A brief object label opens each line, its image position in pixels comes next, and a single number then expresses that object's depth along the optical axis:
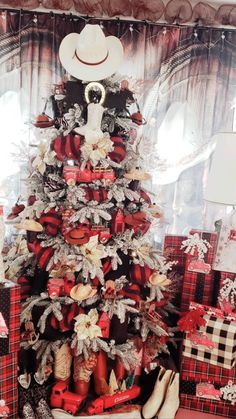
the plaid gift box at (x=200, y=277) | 2.46
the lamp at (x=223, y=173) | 2.03
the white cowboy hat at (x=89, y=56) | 2.13
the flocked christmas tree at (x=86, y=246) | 2.14
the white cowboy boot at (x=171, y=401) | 2.20
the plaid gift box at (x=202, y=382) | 2.28
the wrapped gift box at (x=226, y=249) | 2.45
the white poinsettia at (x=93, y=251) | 2.15
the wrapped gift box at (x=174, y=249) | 2.61
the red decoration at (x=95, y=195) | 2.13
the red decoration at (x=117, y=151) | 2.18
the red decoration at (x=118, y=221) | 2.19
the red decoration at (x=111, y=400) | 2.18
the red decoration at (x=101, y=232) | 2.17
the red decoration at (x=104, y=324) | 2.21
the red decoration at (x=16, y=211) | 2.40
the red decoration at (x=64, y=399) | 2.18
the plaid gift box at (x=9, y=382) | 2.00
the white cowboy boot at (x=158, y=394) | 2.20
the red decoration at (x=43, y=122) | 2.25
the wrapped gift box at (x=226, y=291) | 2.43
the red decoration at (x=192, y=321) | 2.24
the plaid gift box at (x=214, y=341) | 2.22
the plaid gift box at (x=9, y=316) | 1.99
